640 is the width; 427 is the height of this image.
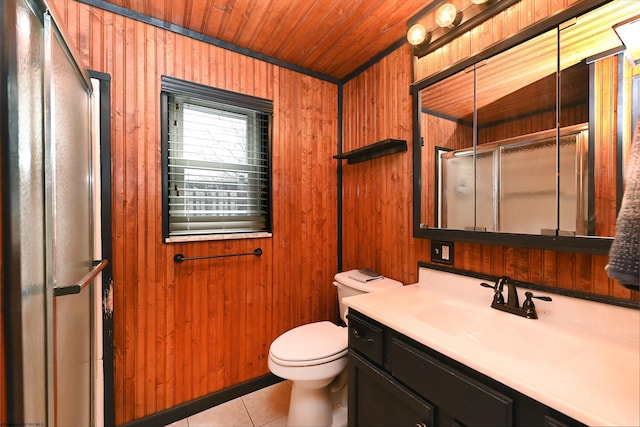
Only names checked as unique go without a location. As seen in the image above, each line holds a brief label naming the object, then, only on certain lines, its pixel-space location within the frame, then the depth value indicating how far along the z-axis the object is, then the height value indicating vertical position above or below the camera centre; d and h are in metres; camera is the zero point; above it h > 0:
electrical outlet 1.47 -0.22
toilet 1.39 -0.80
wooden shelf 1.70 +0.42
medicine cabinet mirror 0.93 +0.30
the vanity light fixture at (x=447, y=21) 1.26 +0.95
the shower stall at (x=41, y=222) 0.57 -0.03
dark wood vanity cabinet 0.72 -0.58
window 1.66 +0.33
